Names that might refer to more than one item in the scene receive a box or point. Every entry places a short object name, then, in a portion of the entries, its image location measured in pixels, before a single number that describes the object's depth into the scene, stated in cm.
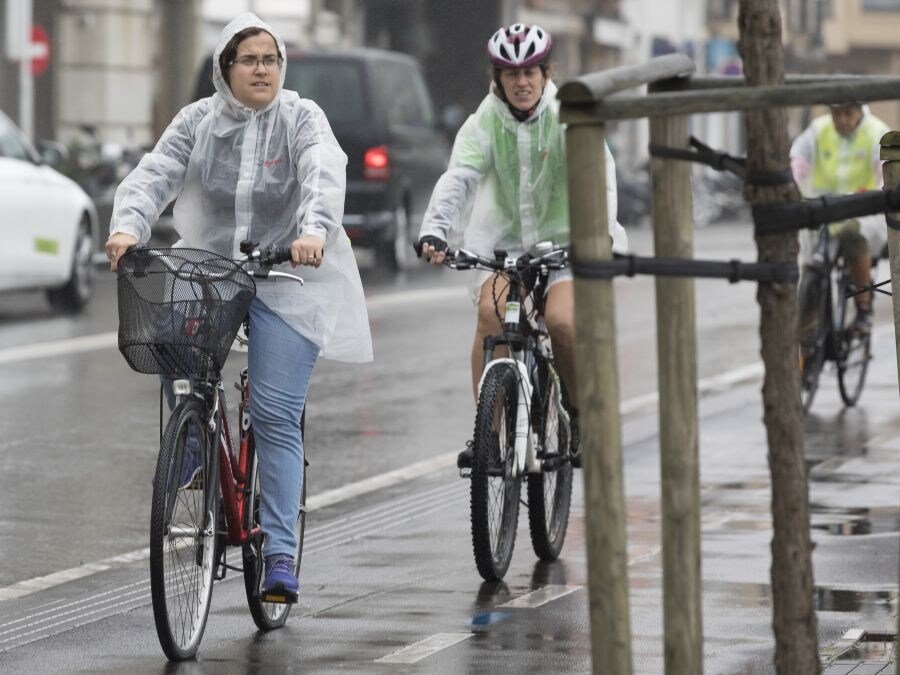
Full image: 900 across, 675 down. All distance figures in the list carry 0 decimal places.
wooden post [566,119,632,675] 794
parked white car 3331
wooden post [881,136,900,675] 1119
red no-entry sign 5481
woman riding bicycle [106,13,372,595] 1263
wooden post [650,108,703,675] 812
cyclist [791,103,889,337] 2495
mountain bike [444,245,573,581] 1440
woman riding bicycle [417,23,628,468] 1507
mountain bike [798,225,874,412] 2430
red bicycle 1177
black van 4387
